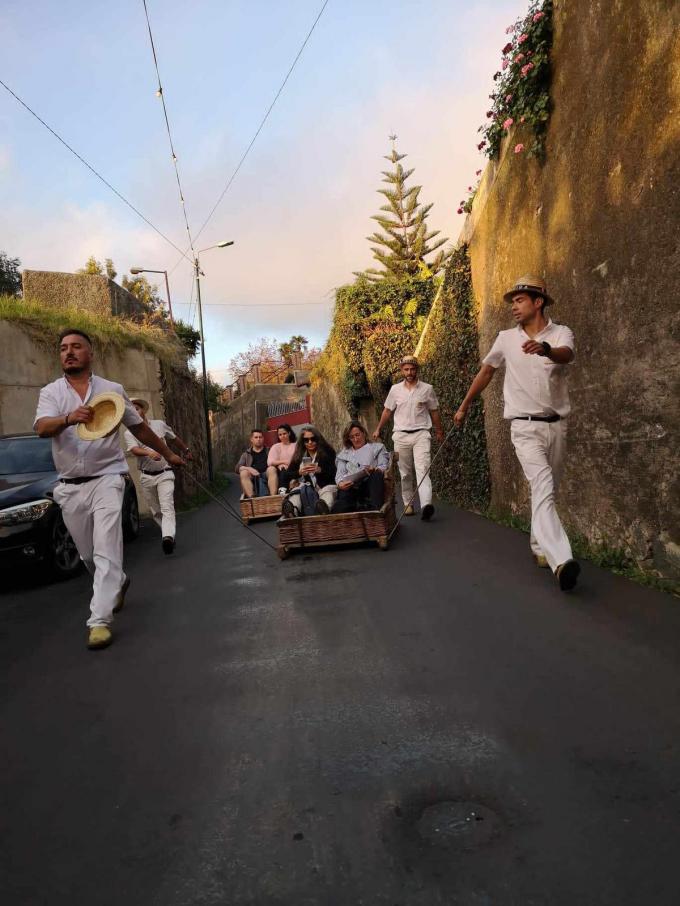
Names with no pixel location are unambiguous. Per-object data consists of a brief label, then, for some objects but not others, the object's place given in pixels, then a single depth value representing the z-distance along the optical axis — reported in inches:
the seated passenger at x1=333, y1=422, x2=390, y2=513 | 321.7
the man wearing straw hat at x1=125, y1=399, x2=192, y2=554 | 352.2
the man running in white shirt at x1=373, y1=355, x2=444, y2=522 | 385.4
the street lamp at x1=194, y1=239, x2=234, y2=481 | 1030.8
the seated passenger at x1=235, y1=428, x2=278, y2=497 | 457.1
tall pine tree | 1512.1
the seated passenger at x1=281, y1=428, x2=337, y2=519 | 333.7
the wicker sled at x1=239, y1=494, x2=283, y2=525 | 434.9
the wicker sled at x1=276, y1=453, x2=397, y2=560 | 286.7
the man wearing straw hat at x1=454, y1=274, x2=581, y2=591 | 205.5
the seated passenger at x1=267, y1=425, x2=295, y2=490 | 456.8
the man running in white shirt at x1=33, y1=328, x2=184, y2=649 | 193.3
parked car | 282.4
